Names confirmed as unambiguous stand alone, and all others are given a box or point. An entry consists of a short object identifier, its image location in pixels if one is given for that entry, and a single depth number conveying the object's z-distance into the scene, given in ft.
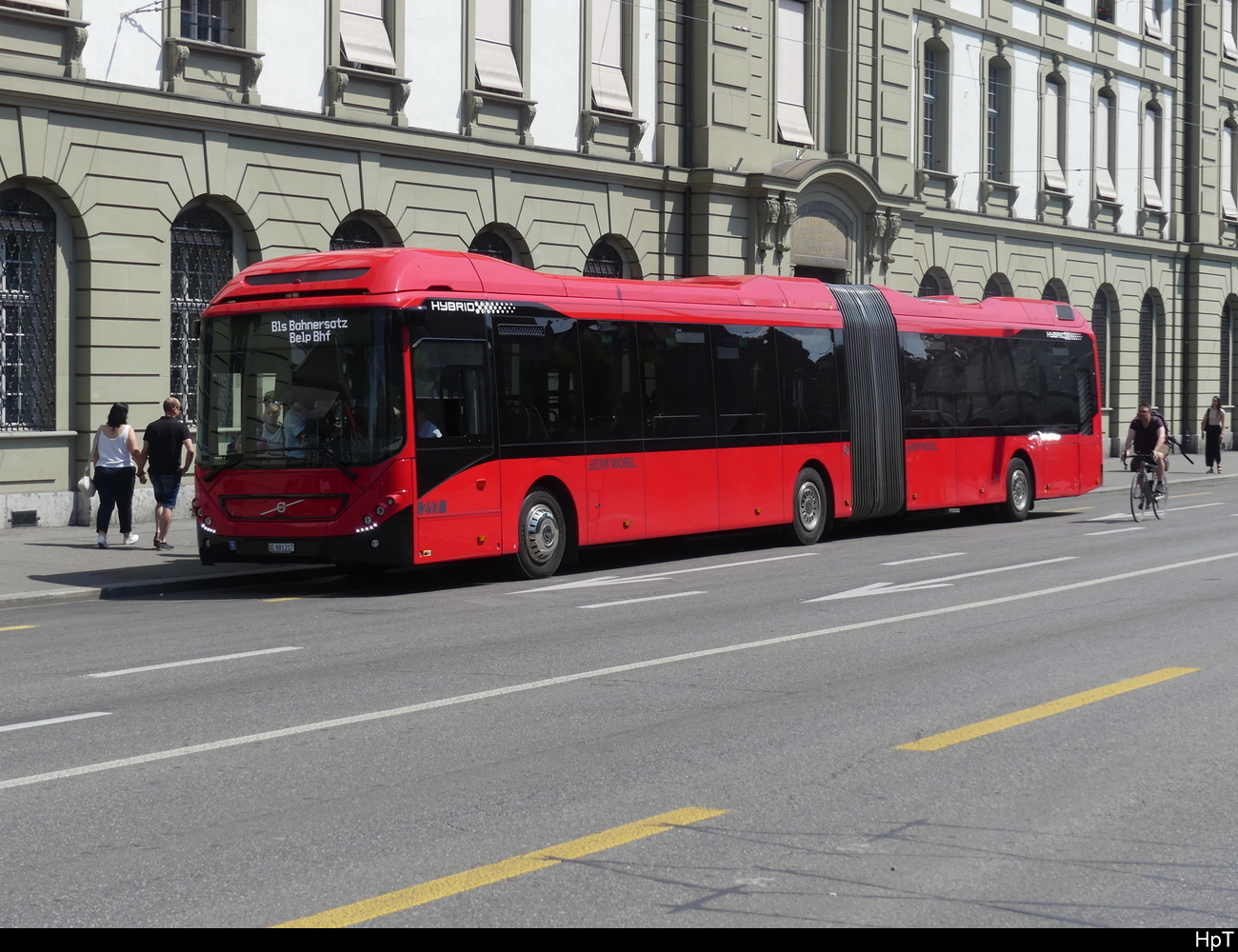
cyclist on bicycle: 75.56
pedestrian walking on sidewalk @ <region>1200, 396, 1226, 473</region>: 121.39
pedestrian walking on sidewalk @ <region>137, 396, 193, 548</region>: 59.62
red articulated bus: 47.80
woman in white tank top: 59.00
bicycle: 75.97
